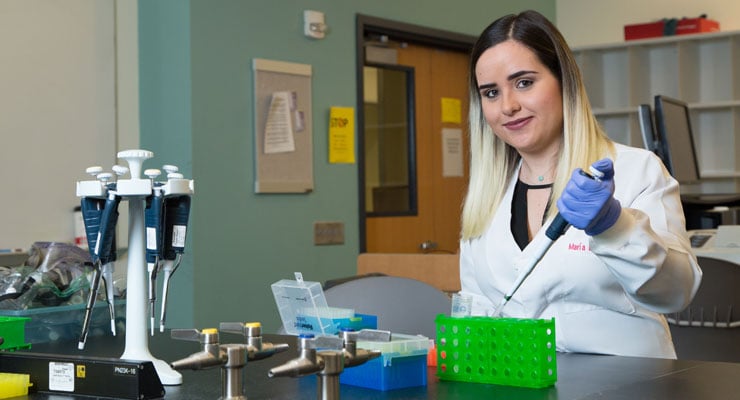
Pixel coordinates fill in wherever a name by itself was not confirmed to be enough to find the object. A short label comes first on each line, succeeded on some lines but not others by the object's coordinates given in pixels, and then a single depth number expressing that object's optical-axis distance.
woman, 1.70
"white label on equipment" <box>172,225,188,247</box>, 1.32
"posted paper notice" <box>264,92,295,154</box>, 3.81
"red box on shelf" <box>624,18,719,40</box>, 5.57
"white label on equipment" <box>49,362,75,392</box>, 1.25
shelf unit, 5.38
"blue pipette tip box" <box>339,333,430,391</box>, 1.23
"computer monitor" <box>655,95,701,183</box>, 3.56
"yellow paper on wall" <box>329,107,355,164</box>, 4.09
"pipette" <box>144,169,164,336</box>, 1.29
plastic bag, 1.69
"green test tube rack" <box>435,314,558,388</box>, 1.24
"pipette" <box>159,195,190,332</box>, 1.32
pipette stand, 1.31
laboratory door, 4.69
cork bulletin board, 3.77
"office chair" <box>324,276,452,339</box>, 2.01
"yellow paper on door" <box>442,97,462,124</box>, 4.92
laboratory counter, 1.18
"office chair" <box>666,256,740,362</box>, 2.87
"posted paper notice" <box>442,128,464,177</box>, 4.91
